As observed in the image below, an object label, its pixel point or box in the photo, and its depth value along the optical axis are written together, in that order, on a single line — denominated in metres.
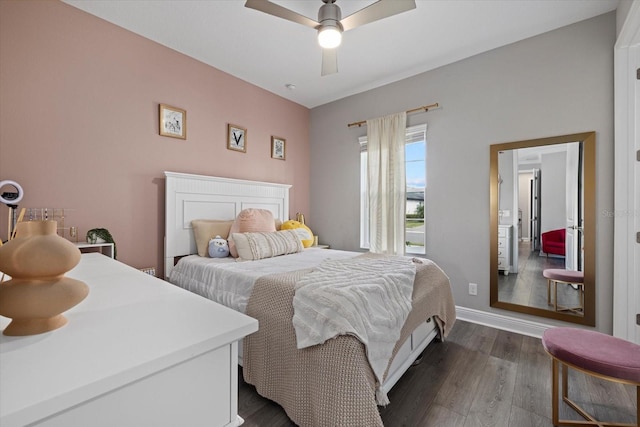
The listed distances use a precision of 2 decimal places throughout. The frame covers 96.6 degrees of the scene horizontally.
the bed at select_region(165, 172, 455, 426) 1.31
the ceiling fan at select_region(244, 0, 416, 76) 1.90
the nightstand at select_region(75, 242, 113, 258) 2.11
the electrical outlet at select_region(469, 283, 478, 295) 2.96
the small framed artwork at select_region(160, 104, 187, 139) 2.79
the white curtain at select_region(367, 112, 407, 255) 3.40
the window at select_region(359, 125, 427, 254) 3.35
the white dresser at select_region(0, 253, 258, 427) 0.41
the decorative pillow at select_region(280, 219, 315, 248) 3.31
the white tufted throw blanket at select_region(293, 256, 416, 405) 1.37
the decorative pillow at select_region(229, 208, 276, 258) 2.91
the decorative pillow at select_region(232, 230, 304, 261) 2.56
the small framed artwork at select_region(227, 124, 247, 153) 3.38
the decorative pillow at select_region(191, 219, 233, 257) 2.79
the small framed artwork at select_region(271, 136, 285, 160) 3.89
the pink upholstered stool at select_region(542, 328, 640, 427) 1.27
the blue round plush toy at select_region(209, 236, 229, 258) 2.69
